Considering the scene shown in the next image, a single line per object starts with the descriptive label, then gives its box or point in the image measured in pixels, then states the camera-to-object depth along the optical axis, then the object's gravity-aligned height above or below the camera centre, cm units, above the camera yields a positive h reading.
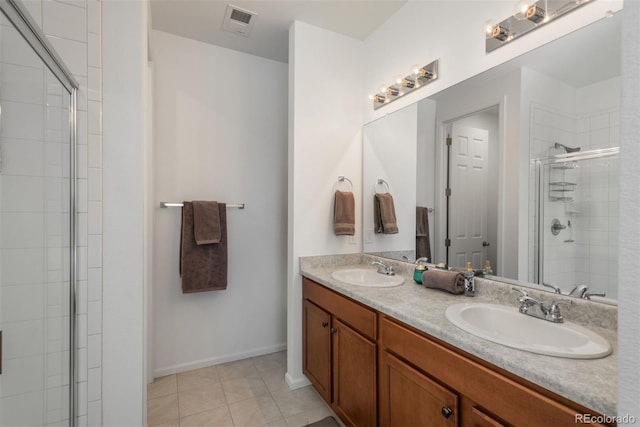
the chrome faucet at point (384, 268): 194 -38
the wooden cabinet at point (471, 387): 73 -52
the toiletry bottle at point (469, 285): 144 -35
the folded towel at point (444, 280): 145 -34
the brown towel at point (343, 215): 218 -3
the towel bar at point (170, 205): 224 +4
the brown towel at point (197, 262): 226 -40
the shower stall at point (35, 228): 95 -7
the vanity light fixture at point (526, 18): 120 +84
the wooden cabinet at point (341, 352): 141 -78
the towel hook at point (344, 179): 227 +25
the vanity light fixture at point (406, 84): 182 +85
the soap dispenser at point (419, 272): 169 -34
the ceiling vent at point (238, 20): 202 +136
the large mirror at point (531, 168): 109 +21
